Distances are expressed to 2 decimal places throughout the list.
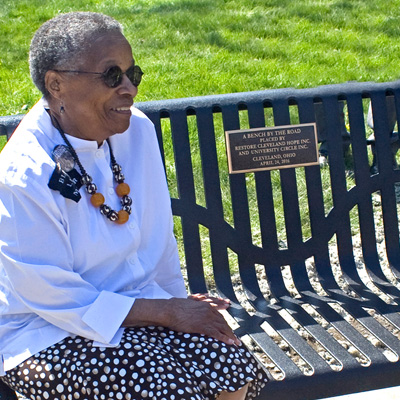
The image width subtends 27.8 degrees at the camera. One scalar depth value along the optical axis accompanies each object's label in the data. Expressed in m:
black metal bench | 3.38
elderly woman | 2.44
